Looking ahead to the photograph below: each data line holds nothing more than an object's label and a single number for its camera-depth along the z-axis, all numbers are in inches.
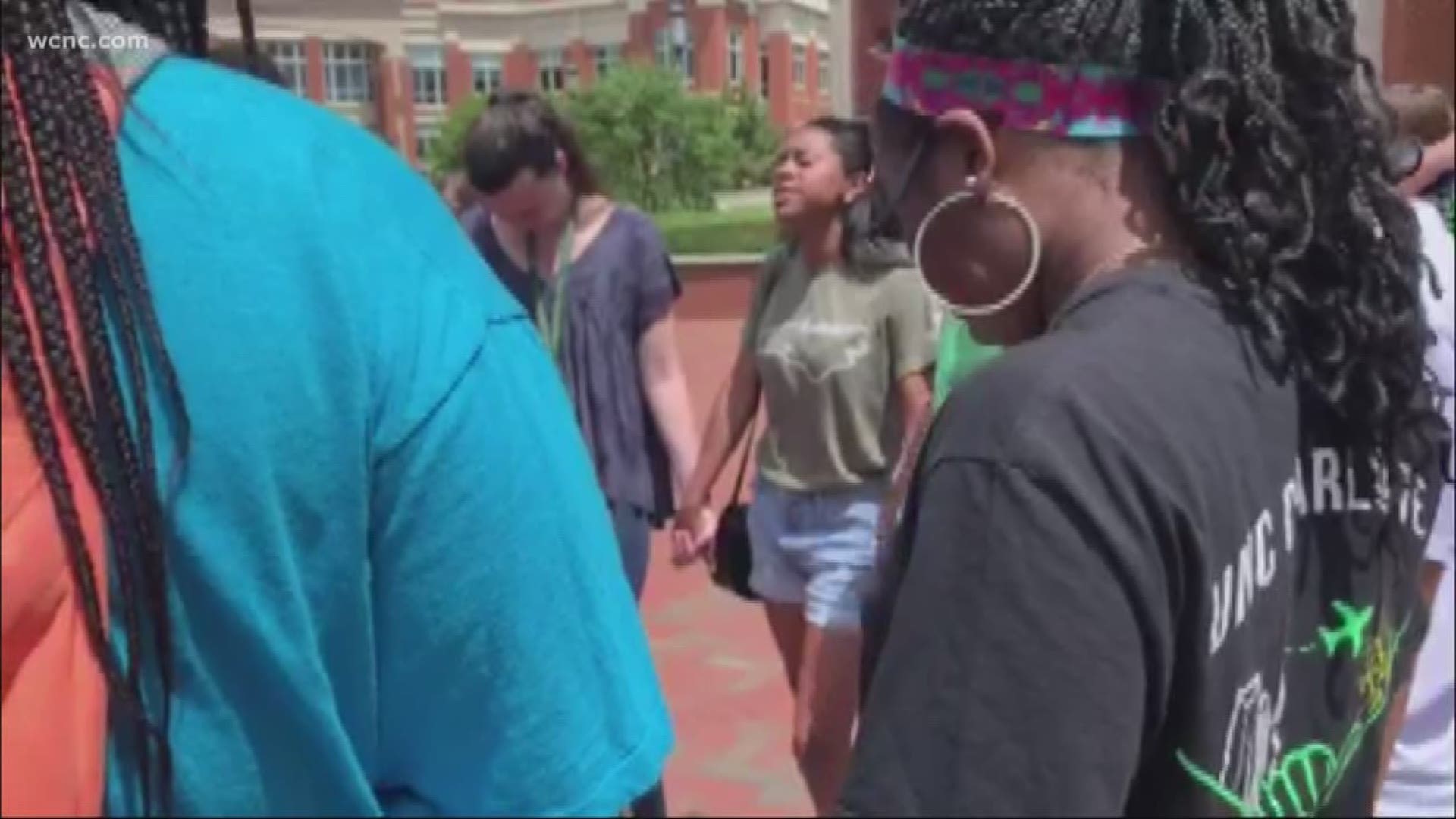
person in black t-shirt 45.7
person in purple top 164.7
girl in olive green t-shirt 148.5
